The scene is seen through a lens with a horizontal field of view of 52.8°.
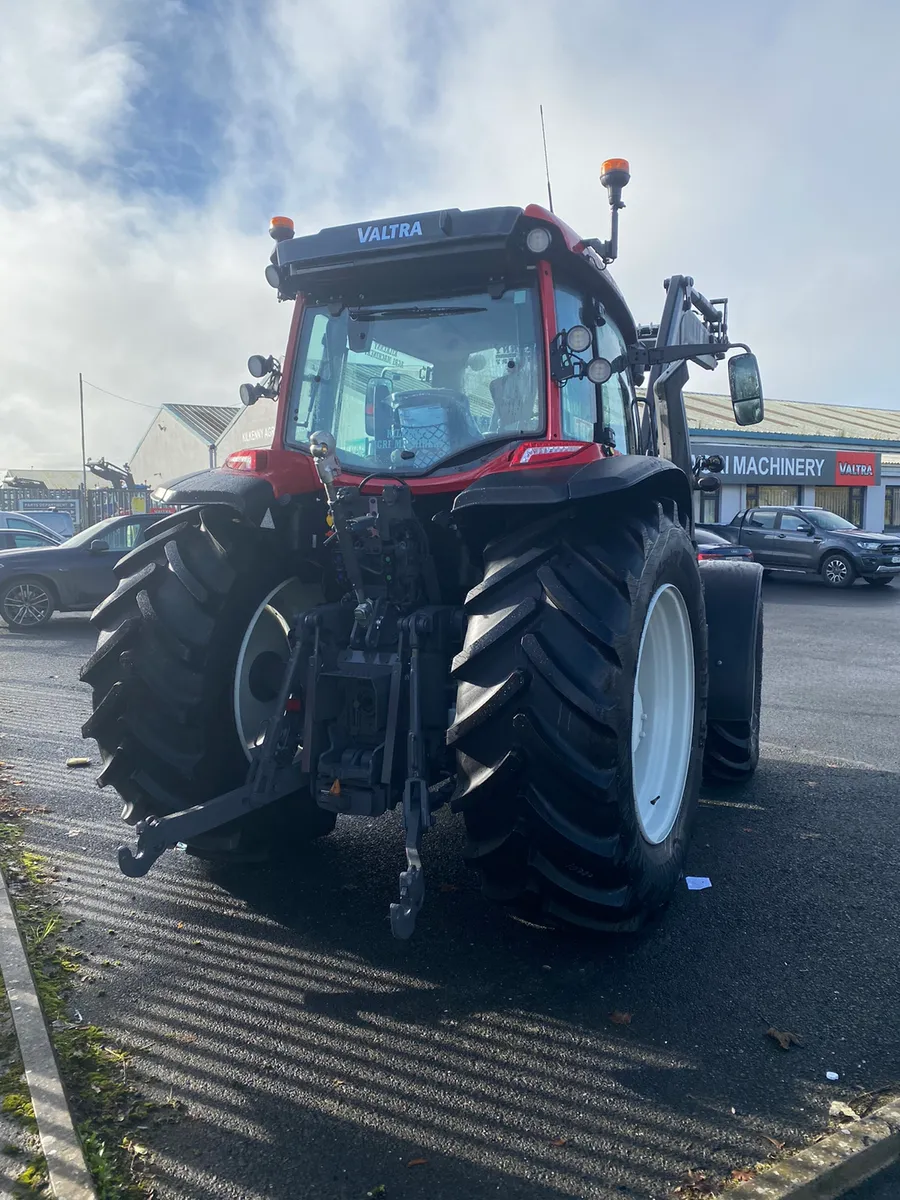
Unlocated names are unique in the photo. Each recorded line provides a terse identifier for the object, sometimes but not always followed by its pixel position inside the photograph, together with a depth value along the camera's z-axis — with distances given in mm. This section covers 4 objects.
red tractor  2887
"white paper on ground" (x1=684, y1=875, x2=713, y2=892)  3923
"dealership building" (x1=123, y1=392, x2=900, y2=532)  24797
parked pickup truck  18234
